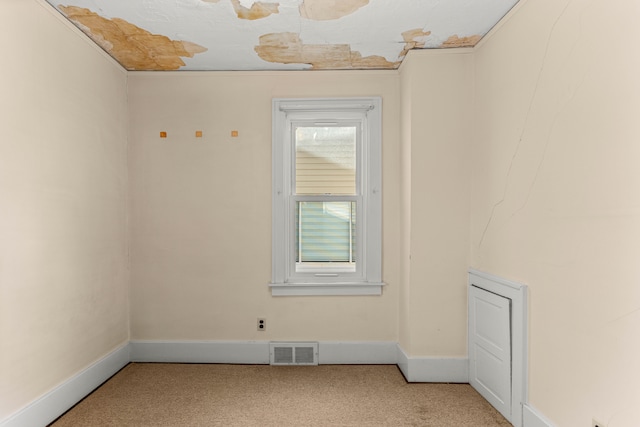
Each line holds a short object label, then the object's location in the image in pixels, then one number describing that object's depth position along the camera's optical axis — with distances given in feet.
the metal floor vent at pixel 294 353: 11.28
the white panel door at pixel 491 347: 8.28
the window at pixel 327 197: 11.34
